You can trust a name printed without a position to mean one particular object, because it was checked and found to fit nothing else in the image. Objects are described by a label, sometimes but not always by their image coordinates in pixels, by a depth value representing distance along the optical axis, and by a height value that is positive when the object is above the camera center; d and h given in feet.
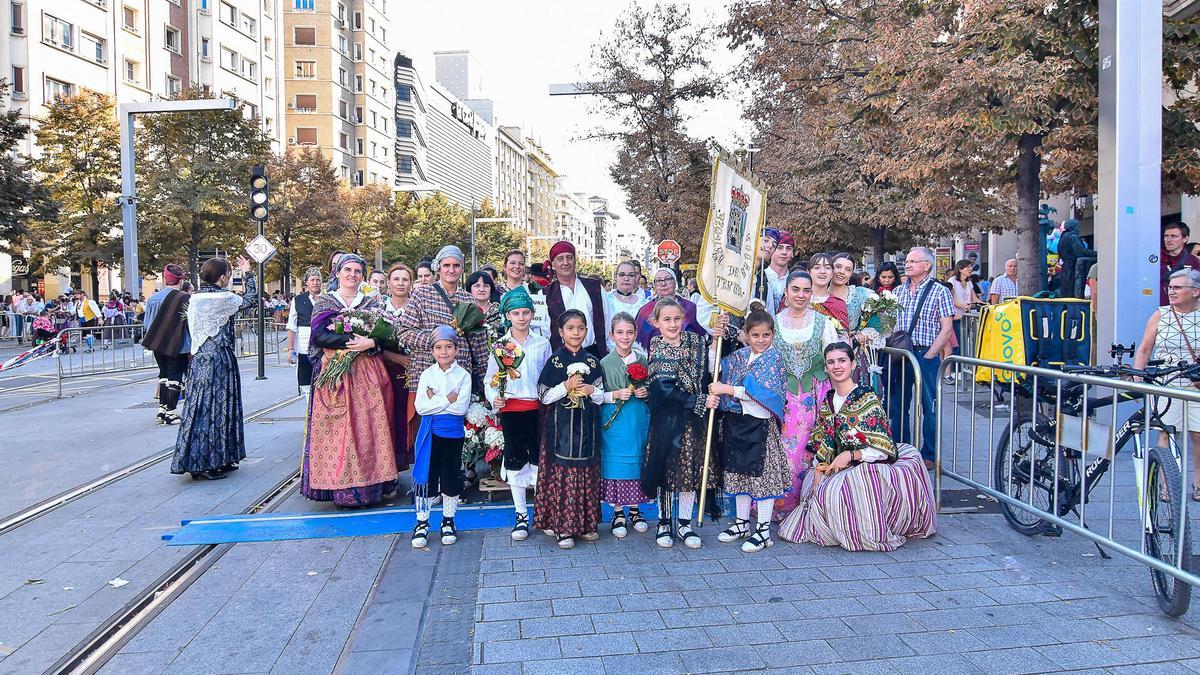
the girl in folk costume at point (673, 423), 18.48 -2.02
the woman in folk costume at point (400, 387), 22.70 -1.52
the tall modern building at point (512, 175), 381.19 +71.23
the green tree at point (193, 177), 97.91 +17.41
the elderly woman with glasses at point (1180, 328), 20.53 +0.01
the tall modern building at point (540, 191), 431.84 +72.21
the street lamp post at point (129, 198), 64.18 +9.70
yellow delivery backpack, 26.73 -0.10
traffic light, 53.83 +8.38
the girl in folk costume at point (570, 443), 18.12 -2.39
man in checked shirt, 24.62 +0.22
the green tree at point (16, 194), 77.66 +12.58
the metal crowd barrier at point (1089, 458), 13.78 -2.39
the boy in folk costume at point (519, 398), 19.06 -1.51
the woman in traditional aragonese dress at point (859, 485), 17.71 -3.21
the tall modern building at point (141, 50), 109.70 +42.94
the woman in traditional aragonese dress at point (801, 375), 19.48 -1.03
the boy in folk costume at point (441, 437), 18.97 -2.36
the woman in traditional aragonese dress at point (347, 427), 21.12 -2.38
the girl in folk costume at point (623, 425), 18.42 -2.05
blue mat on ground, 19.34 -4.54
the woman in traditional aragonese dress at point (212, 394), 24.90 -1.87
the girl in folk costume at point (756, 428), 18.17 -2.09
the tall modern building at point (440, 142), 244.83 +63.34
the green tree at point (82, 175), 98.78 +18.01
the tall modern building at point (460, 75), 413.59 +122.27
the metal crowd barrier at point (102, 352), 55.06 -1.50
